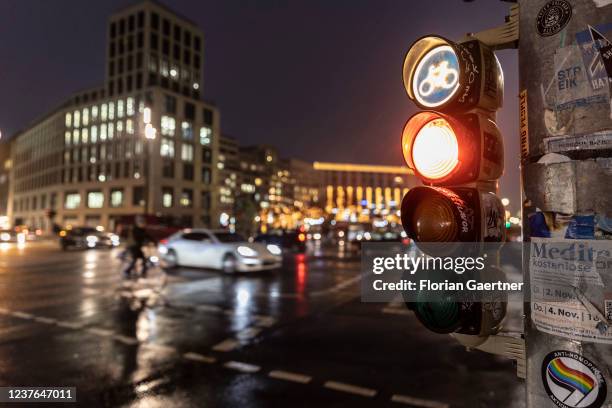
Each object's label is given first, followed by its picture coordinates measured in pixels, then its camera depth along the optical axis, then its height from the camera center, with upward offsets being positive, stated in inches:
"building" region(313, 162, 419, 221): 6309.1 +705.6
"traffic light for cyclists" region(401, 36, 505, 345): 72.8 +10.1
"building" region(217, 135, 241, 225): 4608.8 +643.7
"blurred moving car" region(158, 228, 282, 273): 573.3 -32.6
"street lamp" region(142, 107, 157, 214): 840.6 +208.2
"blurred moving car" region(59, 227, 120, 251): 1146.0 -27.6
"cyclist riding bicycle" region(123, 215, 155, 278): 499.5 -20.2
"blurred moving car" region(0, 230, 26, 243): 1770.4 -34.5
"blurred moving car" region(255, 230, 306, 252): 1083.1 -28.0
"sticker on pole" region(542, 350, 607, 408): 60.9 -22.0
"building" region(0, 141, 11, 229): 4623.5 +626.1
